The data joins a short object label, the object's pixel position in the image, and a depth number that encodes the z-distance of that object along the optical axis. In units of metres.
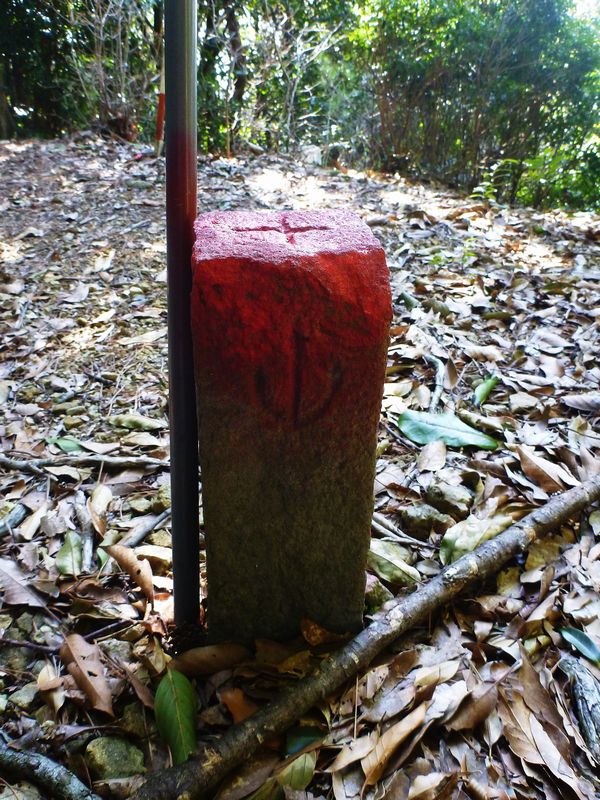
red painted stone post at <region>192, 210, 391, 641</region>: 0.95
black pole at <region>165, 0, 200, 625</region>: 0.91
